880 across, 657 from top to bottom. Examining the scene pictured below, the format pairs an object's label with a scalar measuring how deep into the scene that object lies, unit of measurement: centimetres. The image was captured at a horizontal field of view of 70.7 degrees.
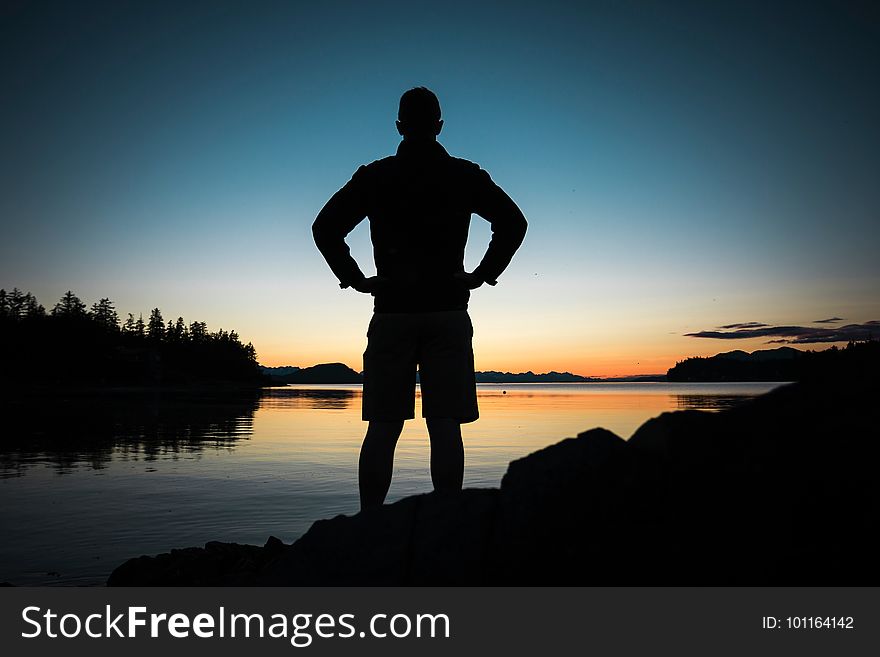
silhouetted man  373
